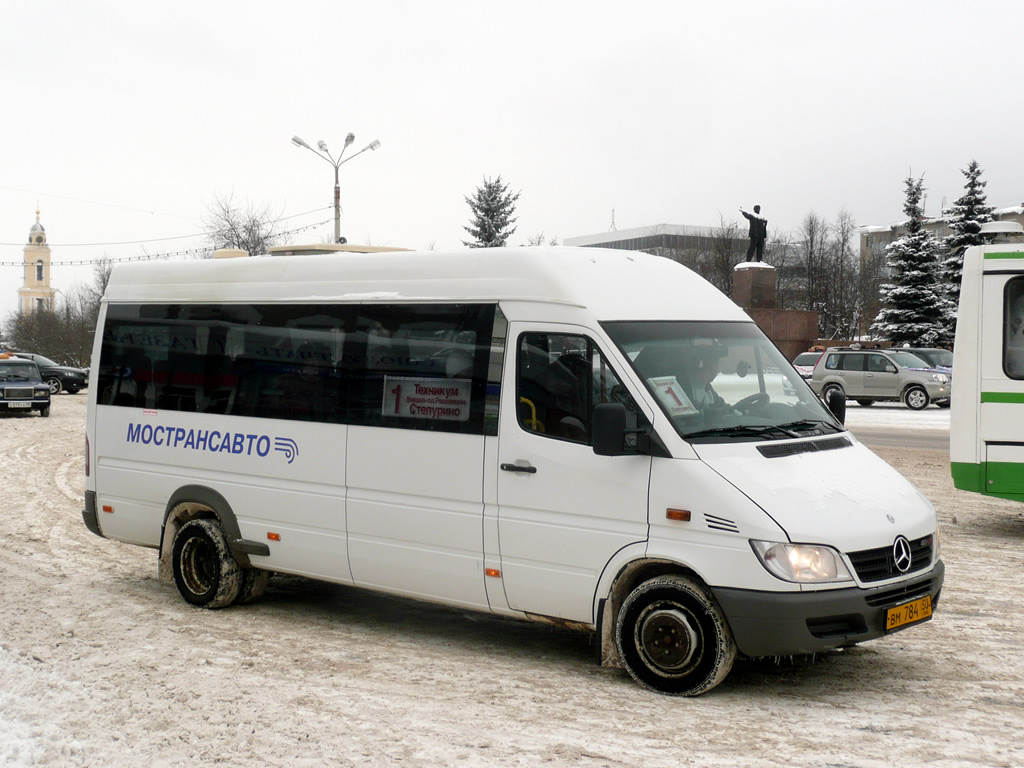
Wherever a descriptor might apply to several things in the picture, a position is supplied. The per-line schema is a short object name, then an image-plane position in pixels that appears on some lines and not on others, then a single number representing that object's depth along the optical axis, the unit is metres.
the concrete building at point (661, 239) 78.91
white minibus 5.89
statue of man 42.03
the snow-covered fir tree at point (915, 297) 48.50
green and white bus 11.30
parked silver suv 30.80
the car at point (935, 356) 31.70
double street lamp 34.60
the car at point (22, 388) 29.84
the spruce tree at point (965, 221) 48.31
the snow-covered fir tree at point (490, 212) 59.09
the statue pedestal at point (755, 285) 40.44
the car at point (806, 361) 35.00
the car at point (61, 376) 41.09
